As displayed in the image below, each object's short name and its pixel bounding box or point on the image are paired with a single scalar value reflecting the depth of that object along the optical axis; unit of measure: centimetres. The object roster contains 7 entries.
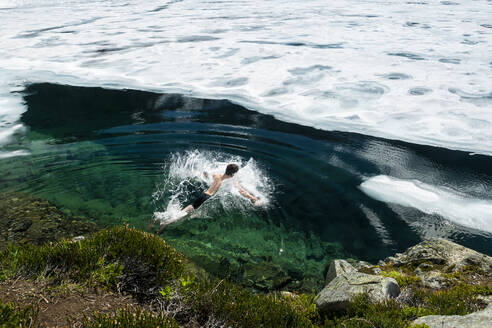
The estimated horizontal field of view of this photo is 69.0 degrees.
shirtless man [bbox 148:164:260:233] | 866
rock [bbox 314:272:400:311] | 481
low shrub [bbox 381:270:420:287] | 570
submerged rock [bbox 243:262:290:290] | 676
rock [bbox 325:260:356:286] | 630
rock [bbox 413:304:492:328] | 361
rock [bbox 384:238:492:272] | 609
